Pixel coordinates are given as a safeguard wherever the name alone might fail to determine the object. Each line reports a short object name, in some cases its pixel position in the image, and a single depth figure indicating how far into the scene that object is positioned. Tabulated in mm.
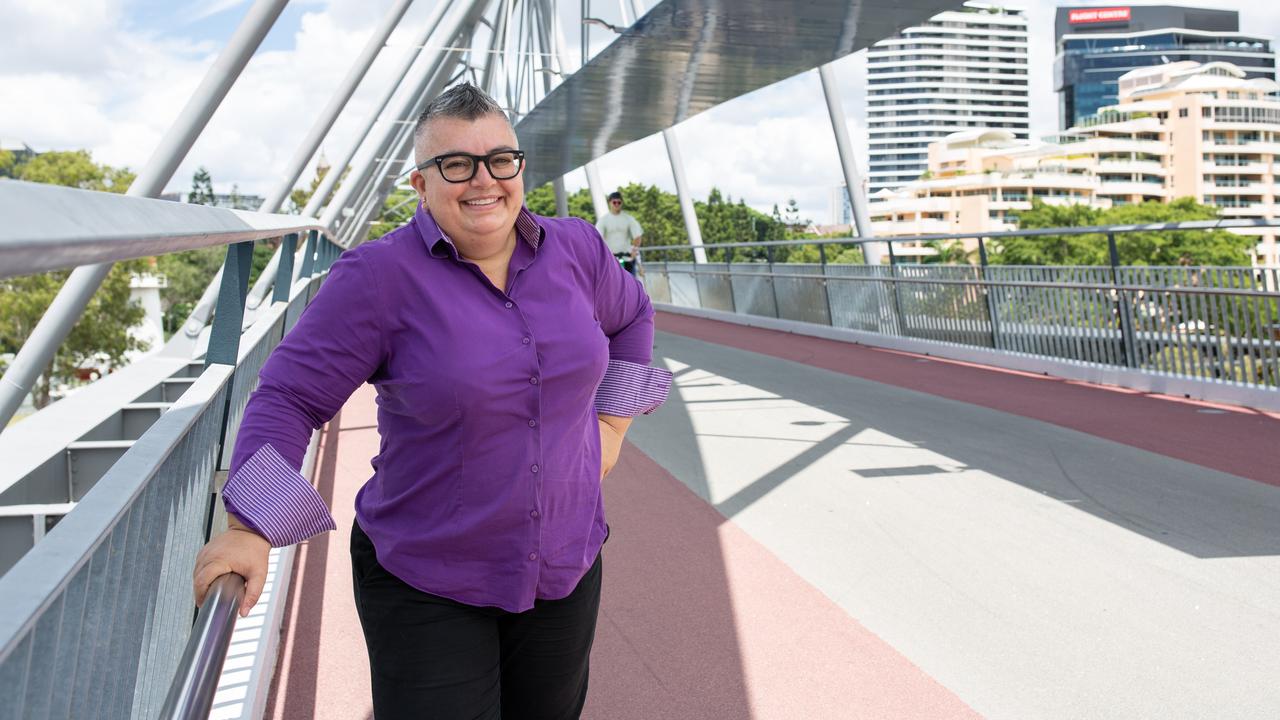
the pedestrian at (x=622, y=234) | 15070
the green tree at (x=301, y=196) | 80750
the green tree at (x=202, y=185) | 138250
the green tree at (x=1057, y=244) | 104438
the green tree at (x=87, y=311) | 42594
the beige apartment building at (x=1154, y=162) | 154875
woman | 2133
